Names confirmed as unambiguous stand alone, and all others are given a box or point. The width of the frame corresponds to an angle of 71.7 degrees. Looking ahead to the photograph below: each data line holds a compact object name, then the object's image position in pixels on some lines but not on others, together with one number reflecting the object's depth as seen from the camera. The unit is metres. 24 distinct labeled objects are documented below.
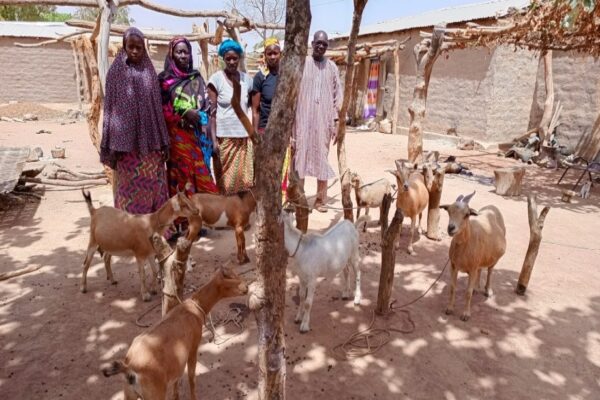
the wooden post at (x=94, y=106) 7.73
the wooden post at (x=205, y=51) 11.41
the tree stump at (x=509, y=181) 8.52
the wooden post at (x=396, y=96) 16.85
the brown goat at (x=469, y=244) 3.93
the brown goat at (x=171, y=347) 2.30
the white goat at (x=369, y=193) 6.41
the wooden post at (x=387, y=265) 3.96
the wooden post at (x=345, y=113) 4.44
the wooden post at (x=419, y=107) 7.80
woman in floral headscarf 4.91
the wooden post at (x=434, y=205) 5.88
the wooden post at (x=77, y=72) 18.86
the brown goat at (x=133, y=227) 4.07
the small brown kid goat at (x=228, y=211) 4.94
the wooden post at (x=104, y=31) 5.81
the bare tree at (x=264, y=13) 43.60
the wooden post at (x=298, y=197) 5.04
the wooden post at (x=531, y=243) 4.54
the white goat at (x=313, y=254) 3.78
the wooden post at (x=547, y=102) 12.00
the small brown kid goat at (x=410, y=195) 5.69
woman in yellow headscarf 5.18
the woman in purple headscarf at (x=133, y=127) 4.60
